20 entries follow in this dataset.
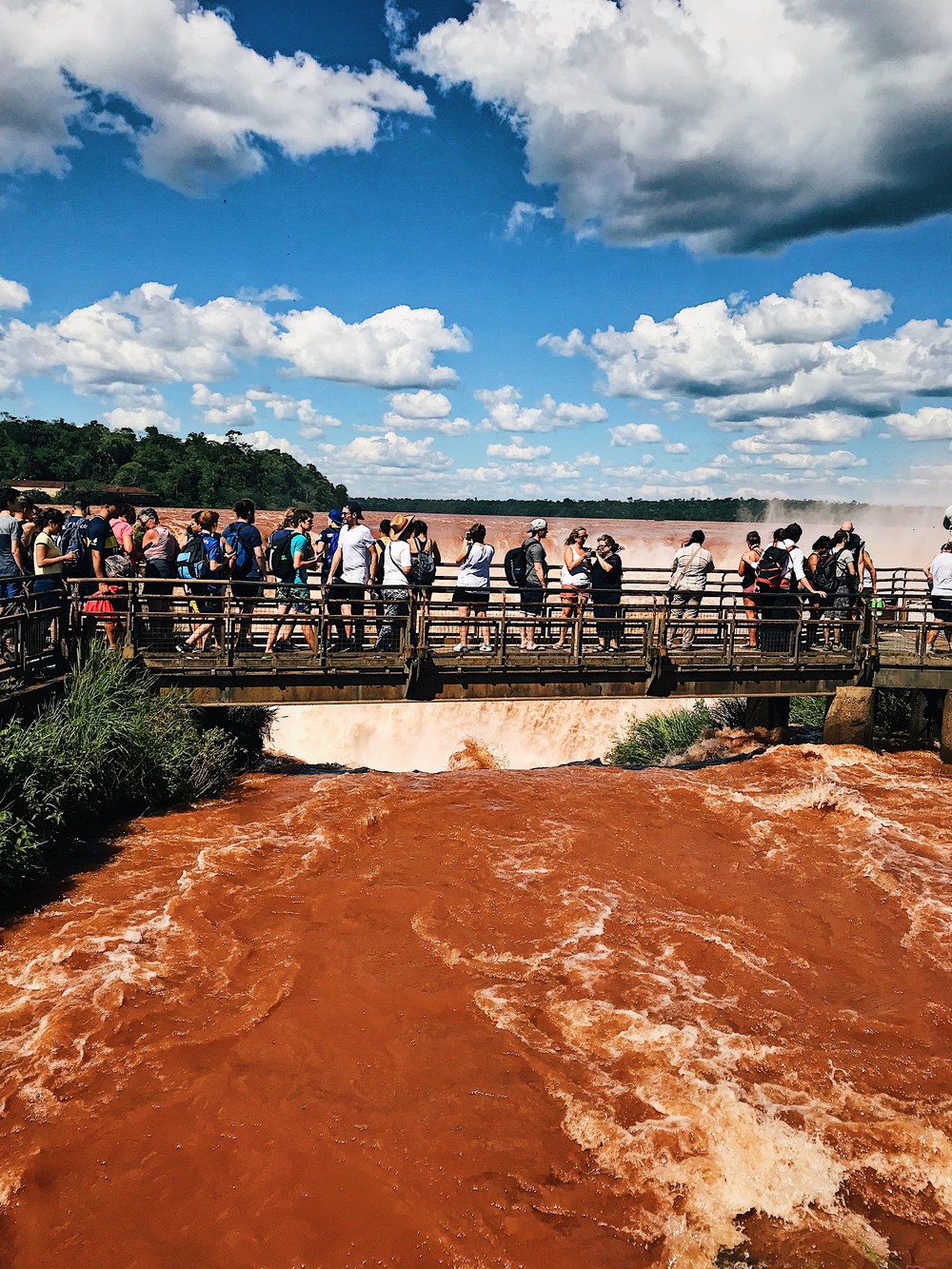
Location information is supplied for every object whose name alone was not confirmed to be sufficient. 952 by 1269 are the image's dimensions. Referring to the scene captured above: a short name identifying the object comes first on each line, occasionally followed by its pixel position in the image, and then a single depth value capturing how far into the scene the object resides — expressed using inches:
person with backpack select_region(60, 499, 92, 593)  391.5
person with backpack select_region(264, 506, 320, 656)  436.1
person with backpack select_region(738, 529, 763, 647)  484.4
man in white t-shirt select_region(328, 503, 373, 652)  426.0
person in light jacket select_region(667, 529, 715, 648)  478.9
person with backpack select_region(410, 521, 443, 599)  426.6
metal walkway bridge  392.8
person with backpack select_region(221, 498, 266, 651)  414.0
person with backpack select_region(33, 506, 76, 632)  363.3
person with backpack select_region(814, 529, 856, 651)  504.4
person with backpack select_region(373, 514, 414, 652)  420.8
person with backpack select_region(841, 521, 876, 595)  507.2
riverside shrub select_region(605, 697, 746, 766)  629.0
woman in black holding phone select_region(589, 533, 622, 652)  464.2
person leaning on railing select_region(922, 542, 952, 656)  502.3
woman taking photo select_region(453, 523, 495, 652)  438.9
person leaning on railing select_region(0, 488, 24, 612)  369.1
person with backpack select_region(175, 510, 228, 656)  425.1
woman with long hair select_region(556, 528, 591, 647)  470.3
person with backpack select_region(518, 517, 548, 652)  455.5
